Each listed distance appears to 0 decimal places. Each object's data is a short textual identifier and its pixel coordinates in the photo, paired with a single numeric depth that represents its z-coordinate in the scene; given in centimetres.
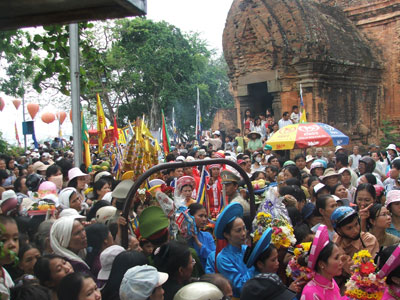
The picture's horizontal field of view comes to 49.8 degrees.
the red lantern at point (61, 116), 3375
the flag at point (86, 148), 938
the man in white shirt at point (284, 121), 1470
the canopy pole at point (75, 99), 816
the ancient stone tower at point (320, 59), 1609
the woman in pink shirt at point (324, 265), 330
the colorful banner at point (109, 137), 1109
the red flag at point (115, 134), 936
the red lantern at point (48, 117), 3083
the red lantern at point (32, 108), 2636
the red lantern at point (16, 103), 2747
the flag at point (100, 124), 1024
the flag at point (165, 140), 1191
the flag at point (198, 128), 1623
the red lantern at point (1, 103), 2145
